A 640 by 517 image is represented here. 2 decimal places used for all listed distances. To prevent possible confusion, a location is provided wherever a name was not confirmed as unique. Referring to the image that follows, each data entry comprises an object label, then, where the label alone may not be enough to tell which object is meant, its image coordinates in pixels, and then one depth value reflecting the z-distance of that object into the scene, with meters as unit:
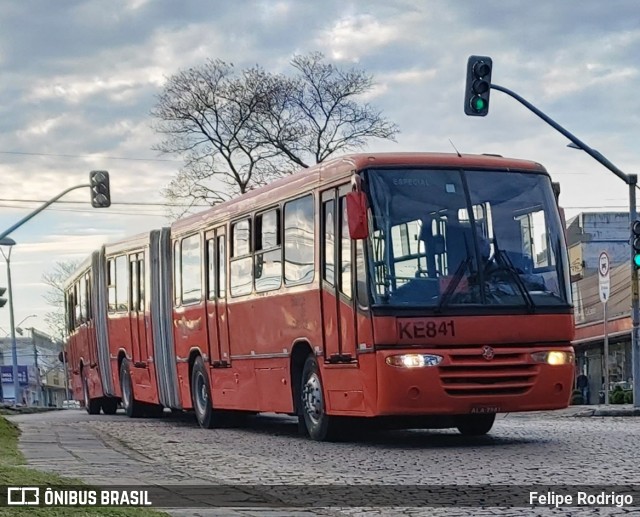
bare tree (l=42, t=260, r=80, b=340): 97.12
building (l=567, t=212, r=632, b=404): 46.47
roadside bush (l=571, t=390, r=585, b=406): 39.91
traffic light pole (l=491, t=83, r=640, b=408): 25.25
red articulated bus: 13.25
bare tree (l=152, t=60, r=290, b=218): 52.31
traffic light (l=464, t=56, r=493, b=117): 24.03
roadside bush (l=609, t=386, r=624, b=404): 35.44
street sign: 25.06
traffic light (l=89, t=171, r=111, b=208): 36.72
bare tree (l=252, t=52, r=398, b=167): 52.22
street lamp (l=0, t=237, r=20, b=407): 68.50
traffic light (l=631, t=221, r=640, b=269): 23.86
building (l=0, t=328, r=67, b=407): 123.11
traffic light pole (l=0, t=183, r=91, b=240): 39.81
